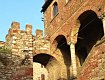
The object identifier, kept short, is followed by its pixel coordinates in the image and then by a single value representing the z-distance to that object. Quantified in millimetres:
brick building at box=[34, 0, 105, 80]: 8277
